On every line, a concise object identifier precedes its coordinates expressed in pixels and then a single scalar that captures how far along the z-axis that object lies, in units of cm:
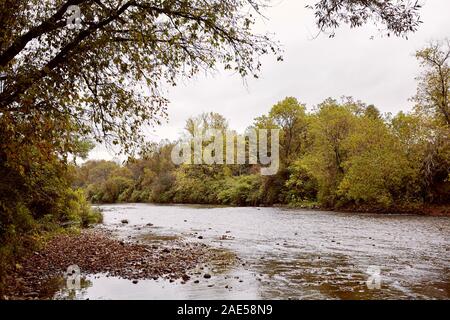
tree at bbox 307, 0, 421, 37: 762
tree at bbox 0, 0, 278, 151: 834
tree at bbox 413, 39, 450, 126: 3362
